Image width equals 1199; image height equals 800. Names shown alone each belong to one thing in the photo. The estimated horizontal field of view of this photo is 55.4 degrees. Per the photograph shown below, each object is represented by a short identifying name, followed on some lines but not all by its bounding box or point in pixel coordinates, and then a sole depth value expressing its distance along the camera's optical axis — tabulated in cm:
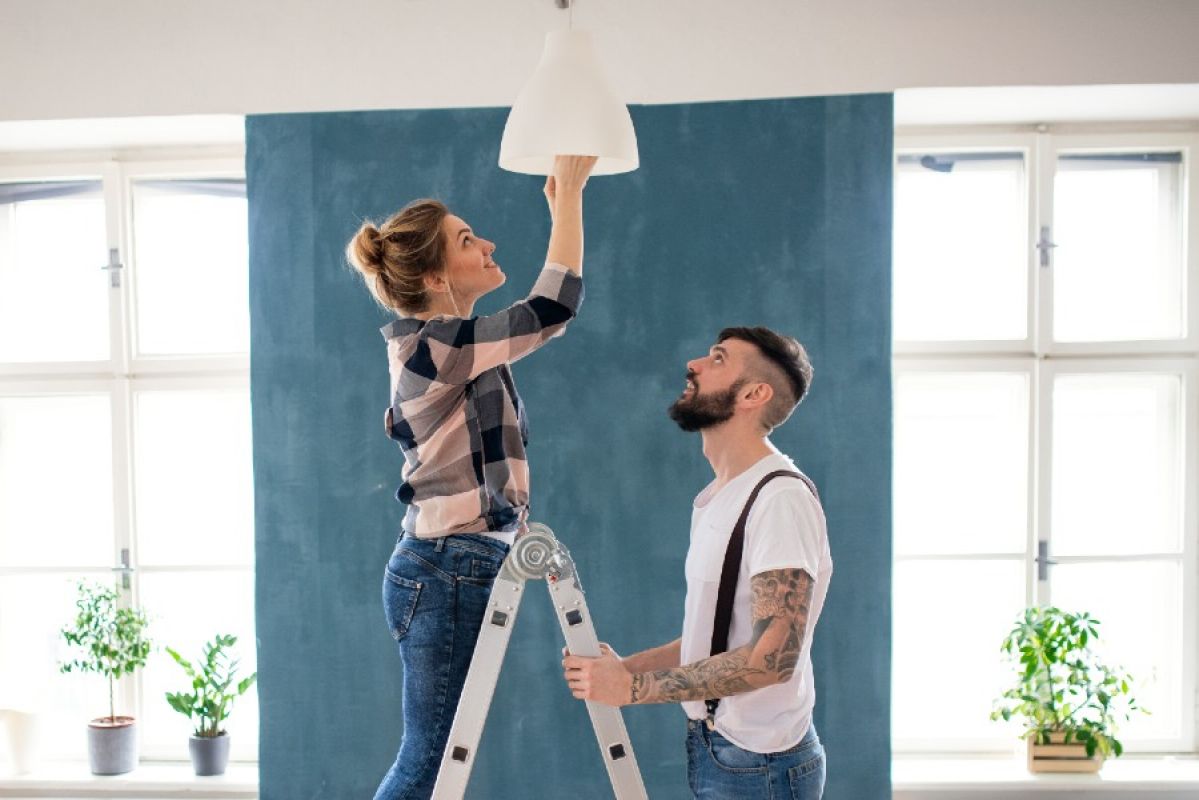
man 170
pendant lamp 164
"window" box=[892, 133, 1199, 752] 350
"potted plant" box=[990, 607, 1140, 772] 324
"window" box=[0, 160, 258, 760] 359
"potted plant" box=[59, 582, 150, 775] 333
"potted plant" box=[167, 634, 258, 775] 337
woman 186
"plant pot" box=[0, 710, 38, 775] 347
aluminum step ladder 180
